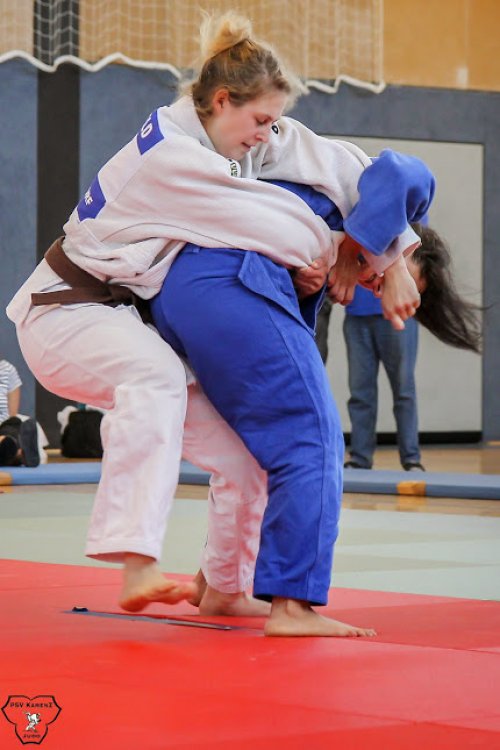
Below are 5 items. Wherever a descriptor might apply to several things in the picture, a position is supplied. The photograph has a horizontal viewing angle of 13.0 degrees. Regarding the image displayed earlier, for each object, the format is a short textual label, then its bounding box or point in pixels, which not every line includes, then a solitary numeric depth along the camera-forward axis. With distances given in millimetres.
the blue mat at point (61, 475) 11123
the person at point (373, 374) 12063
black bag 14460
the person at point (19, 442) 12050
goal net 15479
